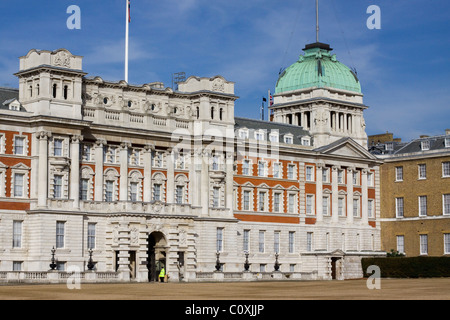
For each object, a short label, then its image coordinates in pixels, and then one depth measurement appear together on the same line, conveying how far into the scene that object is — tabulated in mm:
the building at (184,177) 79750
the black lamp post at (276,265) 94875
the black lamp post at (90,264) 79750
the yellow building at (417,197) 108312
